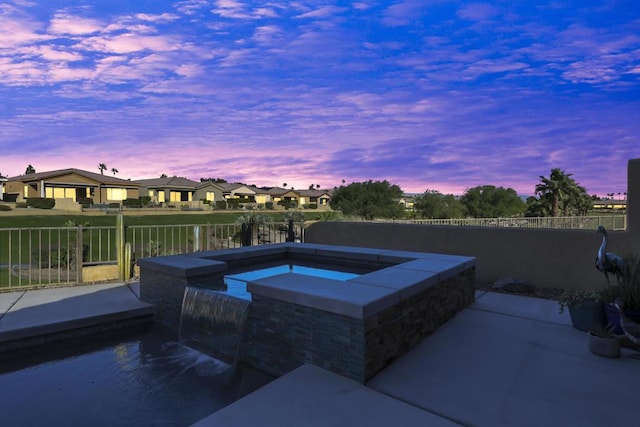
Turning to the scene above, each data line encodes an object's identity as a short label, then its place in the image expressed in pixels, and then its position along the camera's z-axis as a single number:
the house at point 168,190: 56.91
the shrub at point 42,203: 38.41
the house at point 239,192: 67.26
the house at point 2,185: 48.37
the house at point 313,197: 81.00
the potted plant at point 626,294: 3.84
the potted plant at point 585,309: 4.45
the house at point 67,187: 43.09
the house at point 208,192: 61.34
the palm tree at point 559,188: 33.09
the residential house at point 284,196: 78.88
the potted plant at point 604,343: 3.79
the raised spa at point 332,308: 3.20
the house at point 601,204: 44.70
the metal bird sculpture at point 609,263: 4.37
